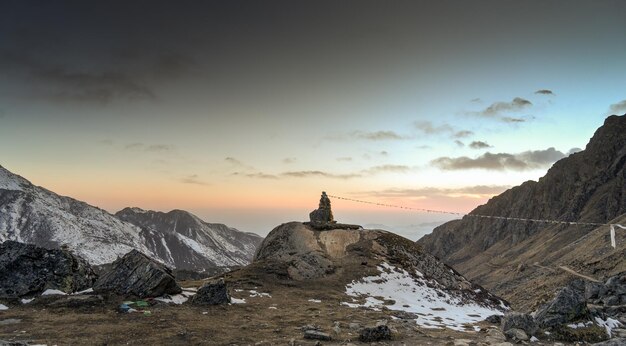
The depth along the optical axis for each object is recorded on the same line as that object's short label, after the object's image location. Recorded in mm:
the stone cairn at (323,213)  65062
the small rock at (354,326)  22297
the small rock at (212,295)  26752
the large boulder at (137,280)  26125
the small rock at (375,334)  19312
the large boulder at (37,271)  24609
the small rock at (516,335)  19719
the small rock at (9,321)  19041
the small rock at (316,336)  18895
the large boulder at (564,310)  20947
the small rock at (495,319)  28208
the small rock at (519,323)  20512
